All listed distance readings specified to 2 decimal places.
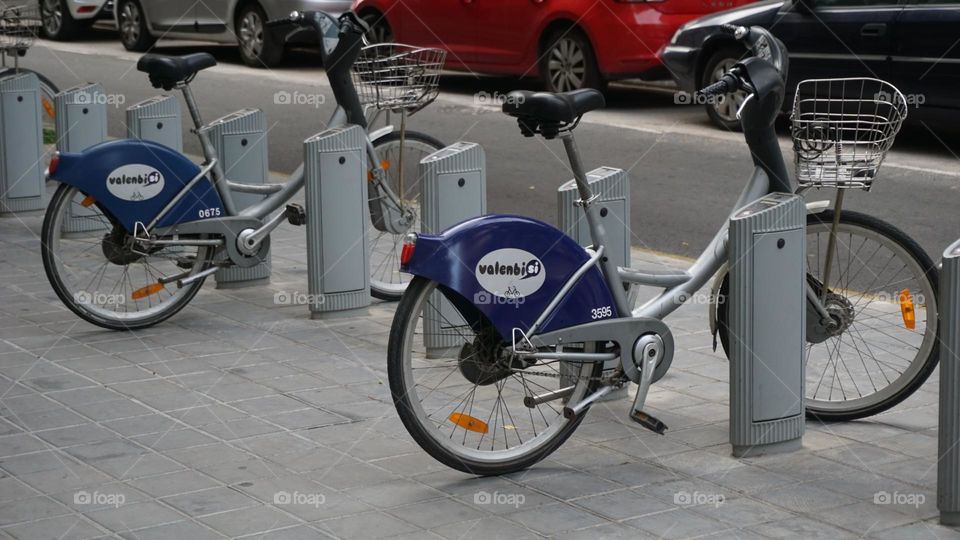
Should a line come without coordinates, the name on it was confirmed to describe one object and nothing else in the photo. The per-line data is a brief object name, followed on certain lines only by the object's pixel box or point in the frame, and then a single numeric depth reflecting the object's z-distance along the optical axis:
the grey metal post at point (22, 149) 9.70
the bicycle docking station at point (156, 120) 8.48
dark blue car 11.23
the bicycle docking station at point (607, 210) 5.81
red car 13.98
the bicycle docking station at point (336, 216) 7.06
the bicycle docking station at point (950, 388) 4.36
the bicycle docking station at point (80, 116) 9.23
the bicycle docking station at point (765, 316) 5.04
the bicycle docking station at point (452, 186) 6.60
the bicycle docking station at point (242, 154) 7.87
